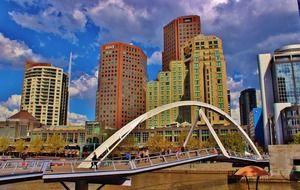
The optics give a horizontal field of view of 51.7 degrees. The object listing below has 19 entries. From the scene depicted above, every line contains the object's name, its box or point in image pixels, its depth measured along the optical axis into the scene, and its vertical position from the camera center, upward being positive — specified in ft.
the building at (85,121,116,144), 418.51 +13.57
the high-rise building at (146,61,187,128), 498.69 +83.10
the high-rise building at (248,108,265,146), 400.26 +21.73
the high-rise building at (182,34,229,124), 442.09 +98.42
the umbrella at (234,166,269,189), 65.96 -6.14
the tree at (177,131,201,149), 292.61 +0.79
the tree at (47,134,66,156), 334.24 -1.92
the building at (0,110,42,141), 474.08 +23.51
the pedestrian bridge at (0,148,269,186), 66.13 -6.15
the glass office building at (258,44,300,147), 318.02 +65.15
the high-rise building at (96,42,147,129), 614.34 +112.51
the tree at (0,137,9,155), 349.82 -1.31
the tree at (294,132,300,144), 235.61 +2.68
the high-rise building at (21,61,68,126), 639.76 +89.48
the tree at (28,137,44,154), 333.25 -2.96
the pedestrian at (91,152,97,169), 74.94 -4.20
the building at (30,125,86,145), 426.39 +13.97
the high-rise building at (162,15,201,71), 648.38 +221.72
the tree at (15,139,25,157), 346.21 -4.11
